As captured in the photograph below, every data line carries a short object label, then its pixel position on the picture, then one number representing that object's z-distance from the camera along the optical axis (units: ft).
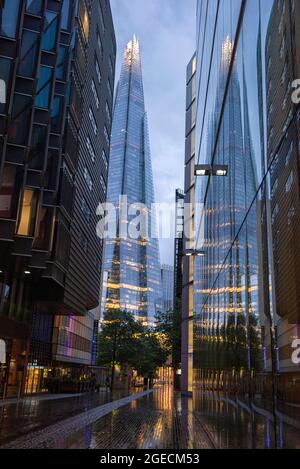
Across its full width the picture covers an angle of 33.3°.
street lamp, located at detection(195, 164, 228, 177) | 44.20
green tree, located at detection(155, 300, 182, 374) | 180.65
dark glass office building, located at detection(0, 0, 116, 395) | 69.62
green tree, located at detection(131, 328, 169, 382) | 244.83
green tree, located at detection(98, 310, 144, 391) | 200.64
